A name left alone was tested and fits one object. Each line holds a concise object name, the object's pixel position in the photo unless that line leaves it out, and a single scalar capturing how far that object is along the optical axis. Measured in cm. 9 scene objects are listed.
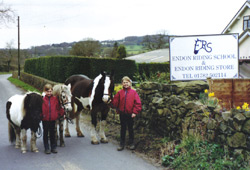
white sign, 905
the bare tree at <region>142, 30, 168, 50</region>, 6819
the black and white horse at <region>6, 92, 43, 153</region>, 683
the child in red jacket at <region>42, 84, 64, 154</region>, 702
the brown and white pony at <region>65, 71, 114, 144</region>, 748
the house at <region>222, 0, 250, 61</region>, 2741
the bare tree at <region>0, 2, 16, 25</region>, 3184
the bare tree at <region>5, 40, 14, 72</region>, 7122
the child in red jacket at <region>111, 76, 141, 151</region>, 718
